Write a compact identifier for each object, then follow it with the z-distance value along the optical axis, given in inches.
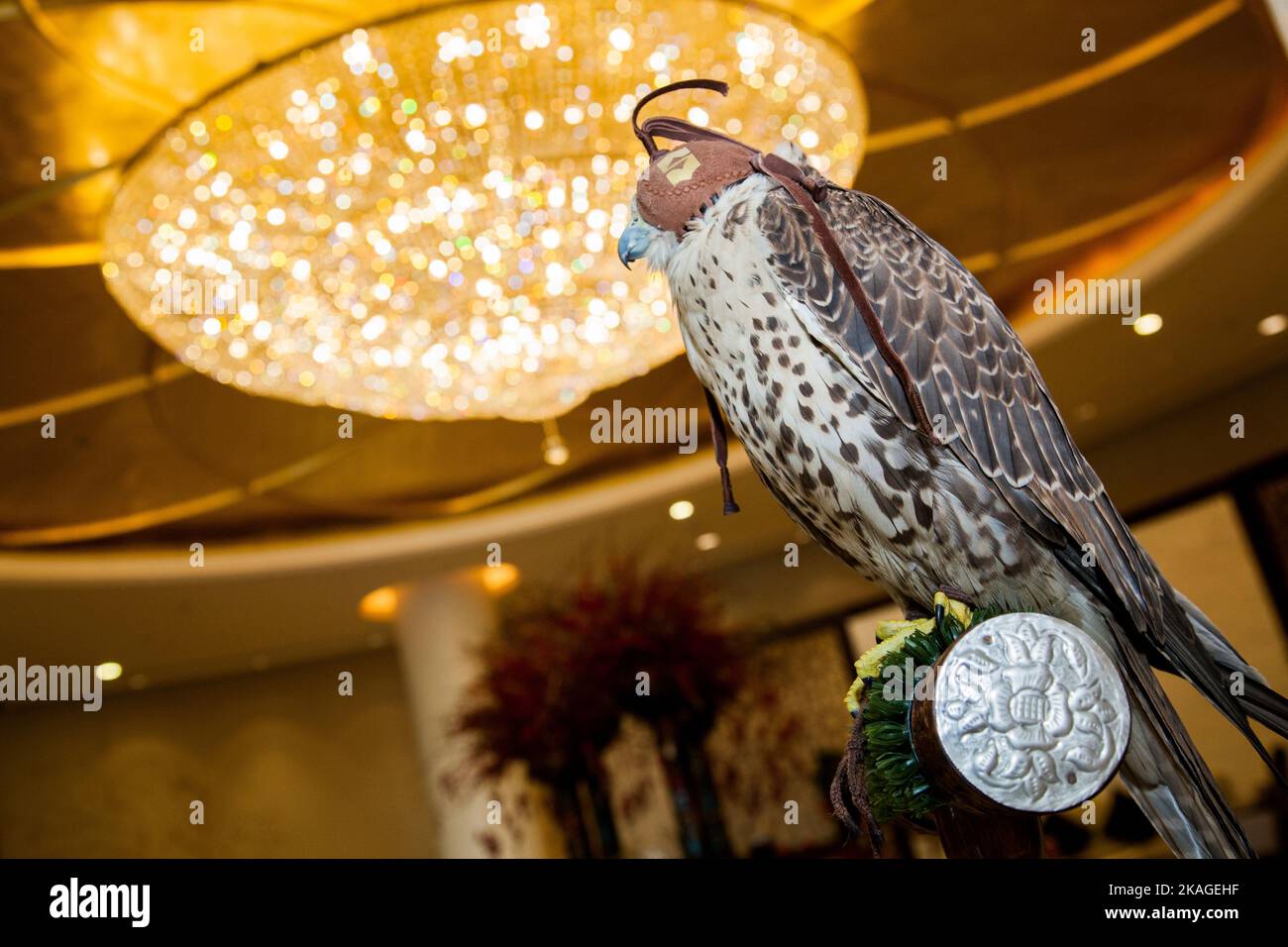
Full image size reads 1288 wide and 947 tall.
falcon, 41.4
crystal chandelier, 129.3
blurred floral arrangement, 149.0
